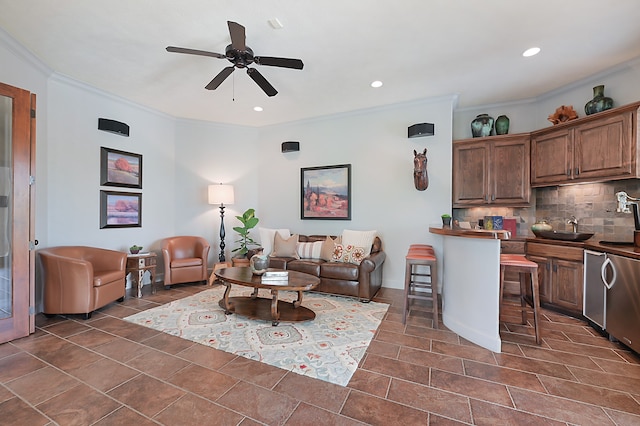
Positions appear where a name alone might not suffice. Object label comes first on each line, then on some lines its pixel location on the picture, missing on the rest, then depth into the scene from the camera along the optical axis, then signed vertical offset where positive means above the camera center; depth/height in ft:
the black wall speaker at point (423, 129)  13.92 +4.26
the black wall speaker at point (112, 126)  13.53 +4.27
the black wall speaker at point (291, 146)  17.56 +4.23
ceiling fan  7.80 +4.88
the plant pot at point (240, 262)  15.78 -2.82
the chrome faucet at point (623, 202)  9.44 +0.44
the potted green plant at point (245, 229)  16.56 -0.98
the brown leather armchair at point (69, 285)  10.21 -2.75
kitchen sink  10.86 -0.84
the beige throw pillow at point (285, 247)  15.33 -1.90
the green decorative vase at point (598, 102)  10.77 +4.42
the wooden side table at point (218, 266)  15.02 -3.04
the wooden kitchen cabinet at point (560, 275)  10.55 -2.41
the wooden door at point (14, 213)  8.69 -0.06
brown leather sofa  12.59 -2.82
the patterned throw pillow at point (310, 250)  14.93 -2.01
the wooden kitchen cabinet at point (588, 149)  9.82 +2.61
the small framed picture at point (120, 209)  13.89 +0.14
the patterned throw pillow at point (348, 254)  13.52 -2.01
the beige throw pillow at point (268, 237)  16.25 -1.43
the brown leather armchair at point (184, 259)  14.48 -2.56
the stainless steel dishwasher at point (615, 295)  7.90 -2.52
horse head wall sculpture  13.59 +2.12
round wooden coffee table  9.75 -3.71
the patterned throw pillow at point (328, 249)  14.28 -1.85
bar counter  8.18 -2.31
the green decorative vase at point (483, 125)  13.99 +4.49
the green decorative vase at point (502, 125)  13.84 +4.48
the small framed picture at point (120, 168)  13.83 +2.28
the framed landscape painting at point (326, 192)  16.35 +1.26
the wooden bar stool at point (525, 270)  8.46 -1.72
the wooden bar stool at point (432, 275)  9.80 -2.22
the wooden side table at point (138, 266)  13.26 -2.64
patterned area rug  7.54 -4.03
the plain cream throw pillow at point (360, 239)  14.06 -1.32
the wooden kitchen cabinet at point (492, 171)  13.28 +2.13
